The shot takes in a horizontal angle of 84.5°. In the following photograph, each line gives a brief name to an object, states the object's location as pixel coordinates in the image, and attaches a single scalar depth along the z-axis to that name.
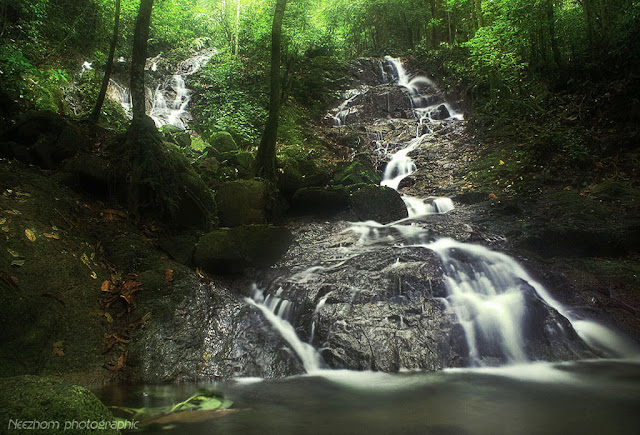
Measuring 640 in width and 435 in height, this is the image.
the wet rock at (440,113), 18.80
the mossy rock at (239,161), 9.99
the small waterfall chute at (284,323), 5.04
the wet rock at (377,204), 10.28
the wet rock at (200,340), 4.52
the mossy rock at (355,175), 11.45
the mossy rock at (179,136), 11.11
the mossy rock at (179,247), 6.35
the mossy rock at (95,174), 6.24
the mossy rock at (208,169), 9.29
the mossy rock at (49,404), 2.02
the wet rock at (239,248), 6.55
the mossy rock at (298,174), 10.19
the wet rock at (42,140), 6.07
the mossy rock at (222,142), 11.84
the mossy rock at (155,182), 6.64
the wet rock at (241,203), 8.48
